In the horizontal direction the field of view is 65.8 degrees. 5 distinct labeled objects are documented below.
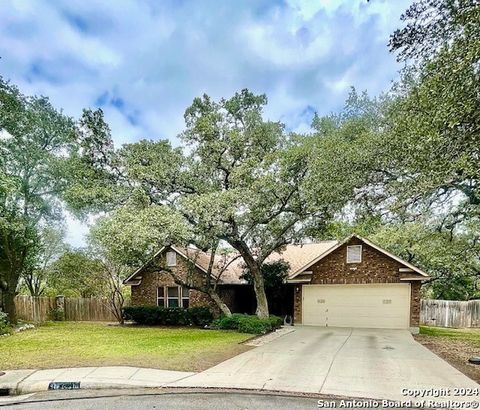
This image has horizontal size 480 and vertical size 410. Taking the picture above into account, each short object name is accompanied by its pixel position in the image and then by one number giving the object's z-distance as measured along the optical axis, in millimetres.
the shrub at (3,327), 15508
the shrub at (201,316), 18391
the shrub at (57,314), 23125
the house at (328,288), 17406
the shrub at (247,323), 15078
